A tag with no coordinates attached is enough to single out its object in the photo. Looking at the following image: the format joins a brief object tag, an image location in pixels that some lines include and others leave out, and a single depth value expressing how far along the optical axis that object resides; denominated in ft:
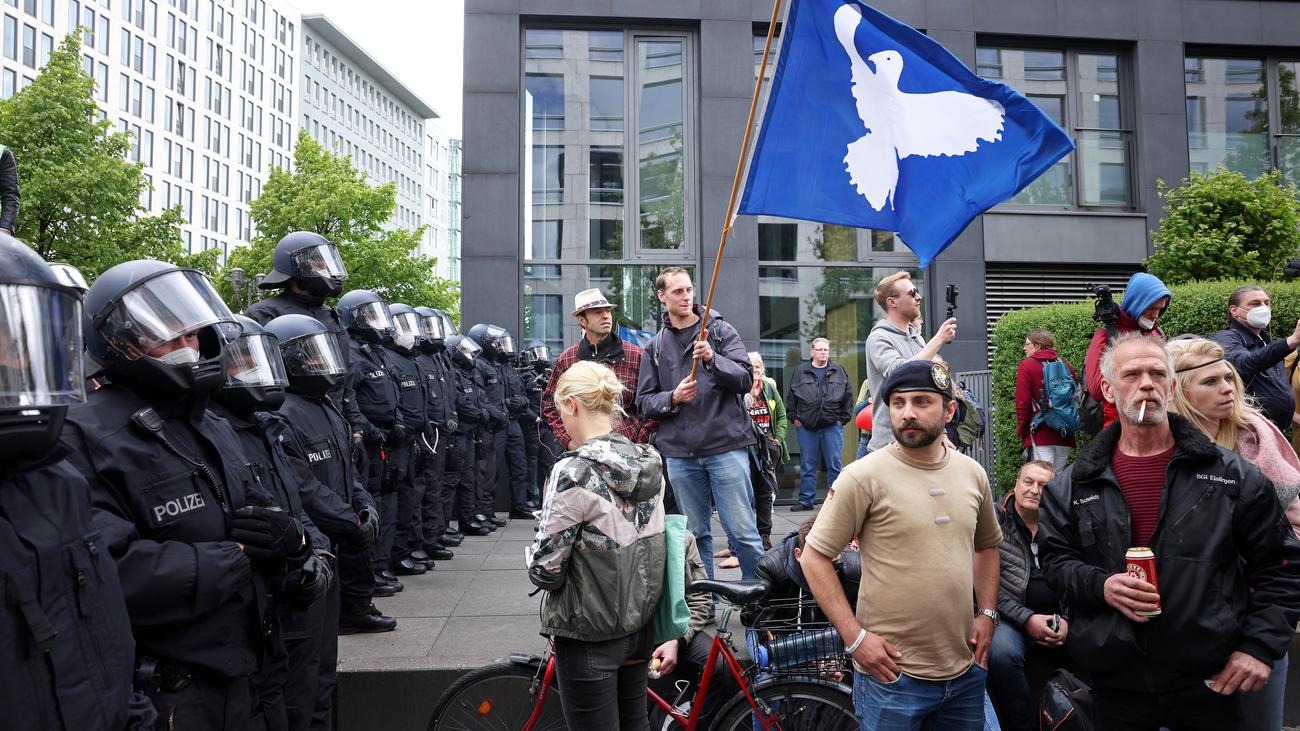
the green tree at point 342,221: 114.93
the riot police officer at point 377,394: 25.68
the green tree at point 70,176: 74.38
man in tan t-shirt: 10.75
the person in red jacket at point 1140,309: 18.42
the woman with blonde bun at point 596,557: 11.44
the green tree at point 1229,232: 35.45
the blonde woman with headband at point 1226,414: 12.17
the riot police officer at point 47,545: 6.77
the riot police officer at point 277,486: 11.70
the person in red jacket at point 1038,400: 29.30
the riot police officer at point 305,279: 20.66
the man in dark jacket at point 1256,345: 20.40
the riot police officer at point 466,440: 35.06
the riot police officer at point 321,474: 13.85
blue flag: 16.43
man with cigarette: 9.96
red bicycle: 13.55
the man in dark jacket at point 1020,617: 15.78
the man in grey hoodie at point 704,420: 19.43
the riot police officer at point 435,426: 30.60
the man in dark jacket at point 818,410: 39.73
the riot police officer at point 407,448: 28.02
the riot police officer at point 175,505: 9.44
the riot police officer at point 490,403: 39.37
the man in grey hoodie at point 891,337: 18.06
